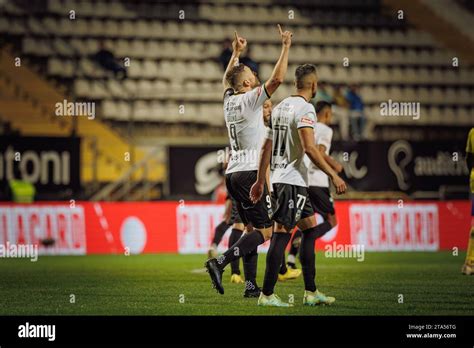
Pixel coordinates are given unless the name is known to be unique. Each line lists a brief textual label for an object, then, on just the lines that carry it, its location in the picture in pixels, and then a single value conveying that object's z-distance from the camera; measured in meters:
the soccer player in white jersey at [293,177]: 9.44
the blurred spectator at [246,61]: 16.41
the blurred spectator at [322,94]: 22.25
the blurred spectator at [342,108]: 22.05
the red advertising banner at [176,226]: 18.25
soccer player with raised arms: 9.84
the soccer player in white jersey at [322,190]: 12.76
